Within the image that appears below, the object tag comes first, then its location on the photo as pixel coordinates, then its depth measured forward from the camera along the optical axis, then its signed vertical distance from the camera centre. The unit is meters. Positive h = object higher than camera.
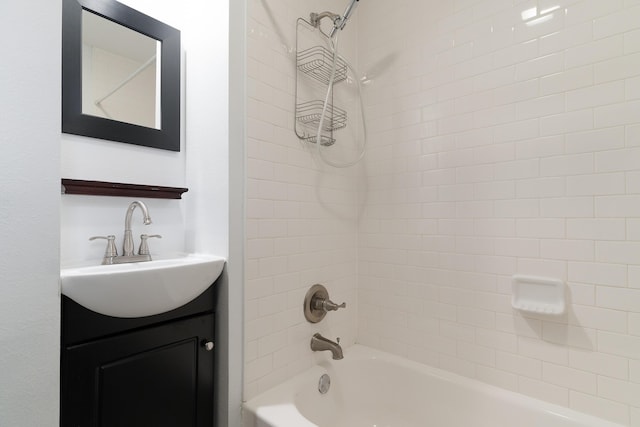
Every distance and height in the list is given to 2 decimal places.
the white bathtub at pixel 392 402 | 1.29 -0.87
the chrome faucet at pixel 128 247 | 1.17 -0.12
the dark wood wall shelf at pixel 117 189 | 1.10 +0.10
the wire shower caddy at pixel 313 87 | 1.61 +0.69
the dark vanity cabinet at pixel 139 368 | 0.92 -0.50
